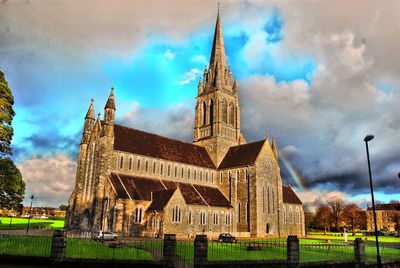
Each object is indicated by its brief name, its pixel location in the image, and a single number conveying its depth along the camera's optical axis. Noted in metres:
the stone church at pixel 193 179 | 48.09
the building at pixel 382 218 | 150.12
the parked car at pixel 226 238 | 43.17
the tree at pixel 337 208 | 106.12
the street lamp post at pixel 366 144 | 24.13
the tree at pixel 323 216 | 110.48
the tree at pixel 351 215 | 110.56
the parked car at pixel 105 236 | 37.97
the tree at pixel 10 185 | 33.50
